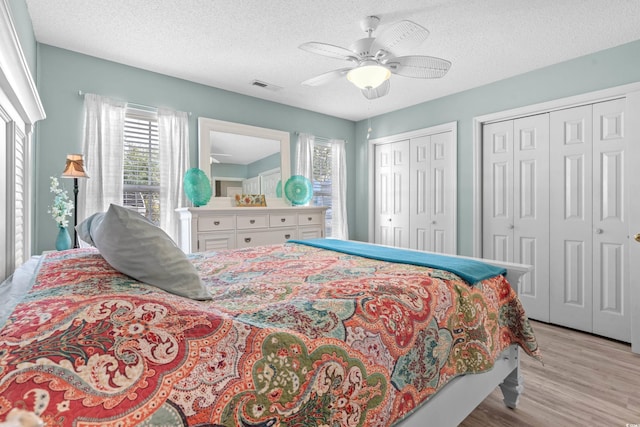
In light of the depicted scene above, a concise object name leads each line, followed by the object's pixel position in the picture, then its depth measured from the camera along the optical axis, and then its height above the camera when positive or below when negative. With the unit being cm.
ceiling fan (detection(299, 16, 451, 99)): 209 +110
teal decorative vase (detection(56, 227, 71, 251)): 242 -21
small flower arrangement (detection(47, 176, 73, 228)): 246 +3
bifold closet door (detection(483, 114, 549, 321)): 335 +14
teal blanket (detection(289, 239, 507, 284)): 156 -26
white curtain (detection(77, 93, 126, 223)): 299 +56
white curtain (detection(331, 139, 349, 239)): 503 +34
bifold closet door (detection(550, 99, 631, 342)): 288 -9
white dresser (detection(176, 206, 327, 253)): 331 -15
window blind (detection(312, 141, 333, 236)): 484 +53
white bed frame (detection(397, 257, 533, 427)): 122 -80
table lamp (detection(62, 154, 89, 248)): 253 +34
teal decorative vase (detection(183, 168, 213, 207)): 346 +28
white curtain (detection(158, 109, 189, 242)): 341 +53
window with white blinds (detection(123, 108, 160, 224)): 326 +51
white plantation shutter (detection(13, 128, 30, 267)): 176 +7
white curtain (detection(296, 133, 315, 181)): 455 +82
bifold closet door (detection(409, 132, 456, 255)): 413 +25
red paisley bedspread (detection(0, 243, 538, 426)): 59 -32
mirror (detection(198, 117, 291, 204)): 372 +69
